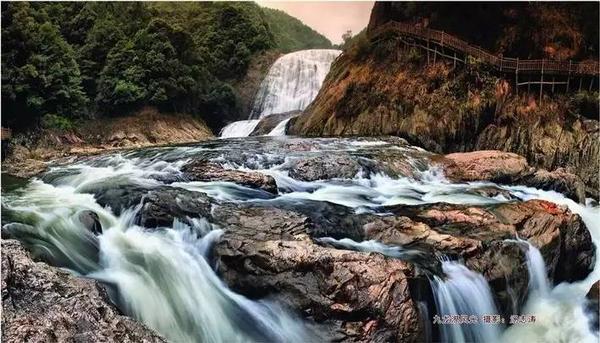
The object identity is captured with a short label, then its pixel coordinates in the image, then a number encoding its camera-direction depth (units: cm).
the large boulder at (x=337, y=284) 545
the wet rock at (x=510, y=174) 1161
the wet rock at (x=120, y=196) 783
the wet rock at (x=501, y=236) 683
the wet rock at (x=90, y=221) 704
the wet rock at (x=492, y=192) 994
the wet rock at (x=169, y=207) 721
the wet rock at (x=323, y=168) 1066
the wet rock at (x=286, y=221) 685
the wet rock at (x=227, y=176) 941
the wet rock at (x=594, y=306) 704
